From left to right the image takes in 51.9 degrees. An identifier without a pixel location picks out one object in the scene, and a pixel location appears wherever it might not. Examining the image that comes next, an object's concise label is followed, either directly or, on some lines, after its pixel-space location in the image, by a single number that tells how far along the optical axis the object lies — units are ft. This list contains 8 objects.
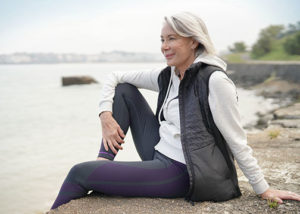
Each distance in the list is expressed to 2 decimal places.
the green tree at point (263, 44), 118.21
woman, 6.16
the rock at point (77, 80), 86.74
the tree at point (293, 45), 97.53
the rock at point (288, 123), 19.00
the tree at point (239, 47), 163.84
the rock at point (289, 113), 22.70
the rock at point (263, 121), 25.35
